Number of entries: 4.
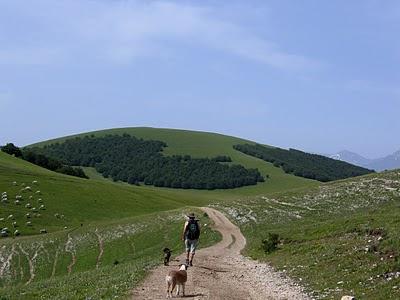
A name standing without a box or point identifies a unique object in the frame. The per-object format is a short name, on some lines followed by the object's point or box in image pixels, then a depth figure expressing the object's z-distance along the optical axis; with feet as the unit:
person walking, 105.09
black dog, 104.92
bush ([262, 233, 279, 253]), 129.01
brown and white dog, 71.77
